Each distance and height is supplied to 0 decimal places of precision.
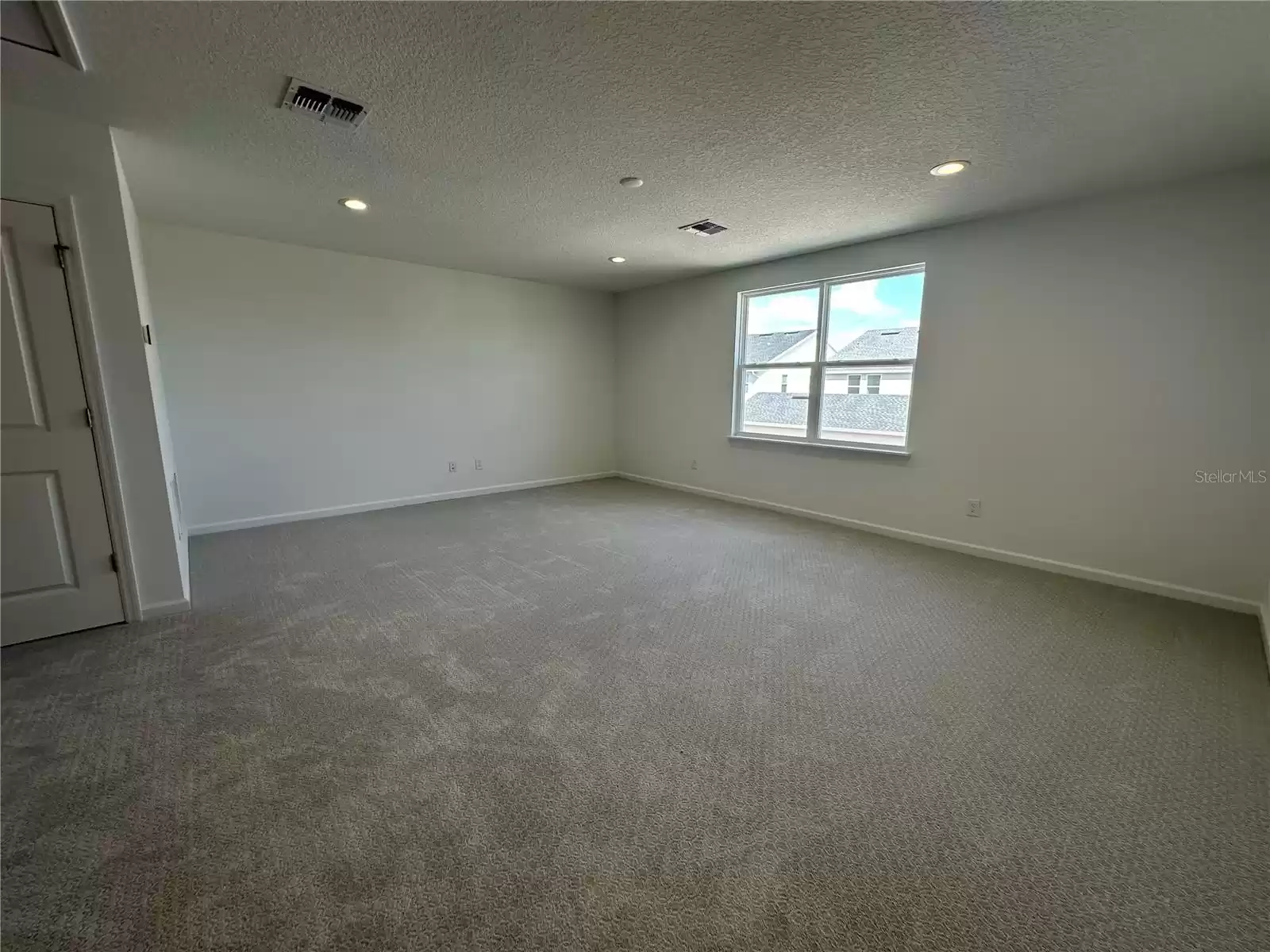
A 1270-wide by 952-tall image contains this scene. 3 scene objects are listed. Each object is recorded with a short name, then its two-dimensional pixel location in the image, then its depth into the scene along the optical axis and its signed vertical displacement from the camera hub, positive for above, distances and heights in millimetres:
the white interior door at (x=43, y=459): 2221 -278
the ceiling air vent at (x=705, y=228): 3613 +1266
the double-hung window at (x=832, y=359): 4039 +347
